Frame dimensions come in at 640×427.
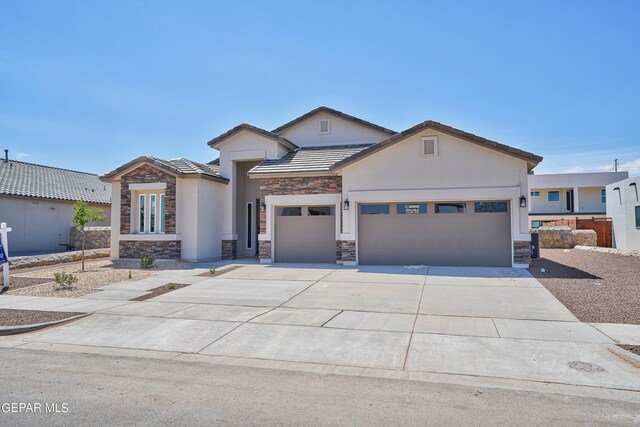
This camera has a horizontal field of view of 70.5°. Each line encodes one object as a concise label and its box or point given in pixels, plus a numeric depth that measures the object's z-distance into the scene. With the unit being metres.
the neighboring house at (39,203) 24.66
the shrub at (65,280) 13.20
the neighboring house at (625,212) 23.22
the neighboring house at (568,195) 45.16
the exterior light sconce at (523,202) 15.91
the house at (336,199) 16.47
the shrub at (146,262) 17.48
